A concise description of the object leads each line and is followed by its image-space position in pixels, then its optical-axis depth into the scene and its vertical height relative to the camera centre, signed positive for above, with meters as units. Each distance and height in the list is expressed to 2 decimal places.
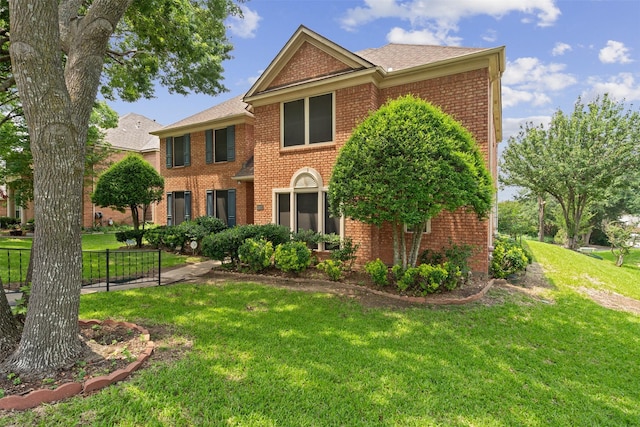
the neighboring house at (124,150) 23.31 +4.90
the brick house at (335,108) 8.24 +3.19
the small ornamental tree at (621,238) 15.02 -1.51
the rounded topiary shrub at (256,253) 8.73 -1.26
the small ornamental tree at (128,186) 13.55 +1.17
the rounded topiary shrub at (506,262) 8.59 -1.51
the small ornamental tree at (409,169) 6.46 +0.91
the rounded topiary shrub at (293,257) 8.35 -1.30
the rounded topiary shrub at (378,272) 7.32 -1.53
